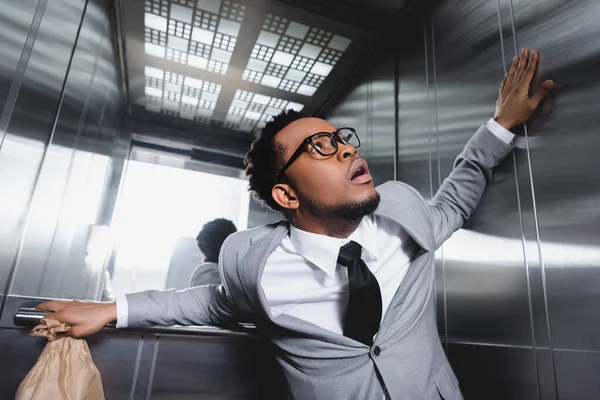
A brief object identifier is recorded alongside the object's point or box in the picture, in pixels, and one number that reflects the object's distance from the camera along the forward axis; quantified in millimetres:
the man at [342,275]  1265
